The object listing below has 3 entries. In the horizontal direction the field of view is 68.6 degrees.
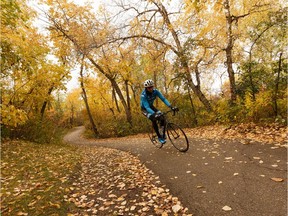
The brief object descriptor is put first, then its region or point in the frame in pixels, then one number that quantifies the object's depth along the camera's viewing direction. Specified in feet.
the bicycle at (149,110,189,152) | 23.68
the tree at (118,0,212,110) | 43.73
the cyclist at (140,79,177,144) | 23.04
